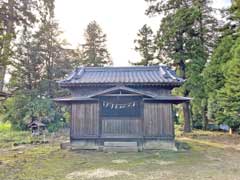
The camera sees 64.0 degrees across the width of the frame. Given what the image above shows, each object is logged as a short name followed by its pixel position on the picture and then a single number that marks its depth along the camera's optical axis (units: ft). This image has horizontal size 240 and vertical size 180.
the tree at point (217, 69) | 40.05
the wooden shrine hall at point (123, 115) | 29.63
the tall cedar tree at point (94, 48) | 61.90
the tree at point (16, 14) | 30.68
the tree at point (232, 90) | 32.91
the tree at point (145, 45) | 48.77
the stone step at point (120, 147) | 29.05
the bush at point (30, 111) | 49.31
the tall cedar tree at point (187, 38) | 43.70
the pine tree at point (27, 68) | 51.67
